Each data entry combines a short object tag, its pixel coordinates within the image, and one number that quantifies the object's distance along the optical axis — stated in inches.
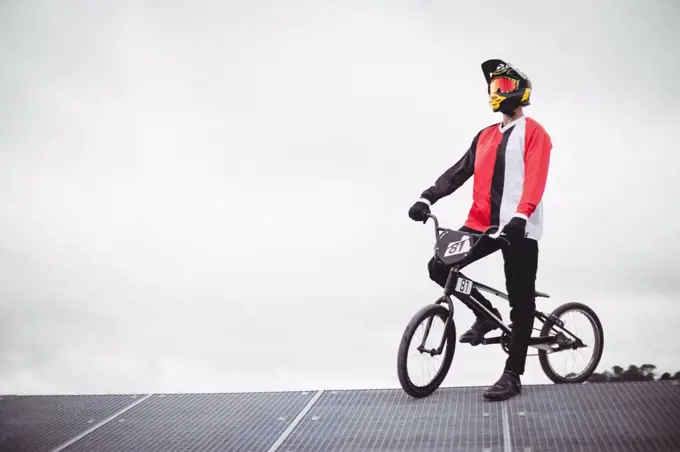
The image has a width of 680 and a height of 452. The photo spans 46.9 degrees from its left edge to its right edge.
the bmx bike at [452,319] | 172.1
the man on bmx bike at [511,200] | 175.8
